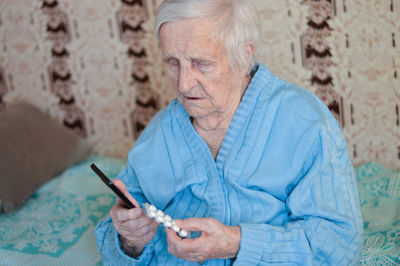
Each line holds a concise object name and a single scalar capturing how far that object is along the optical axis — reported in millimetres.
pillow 2090
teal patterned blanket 1598
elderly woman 1191
